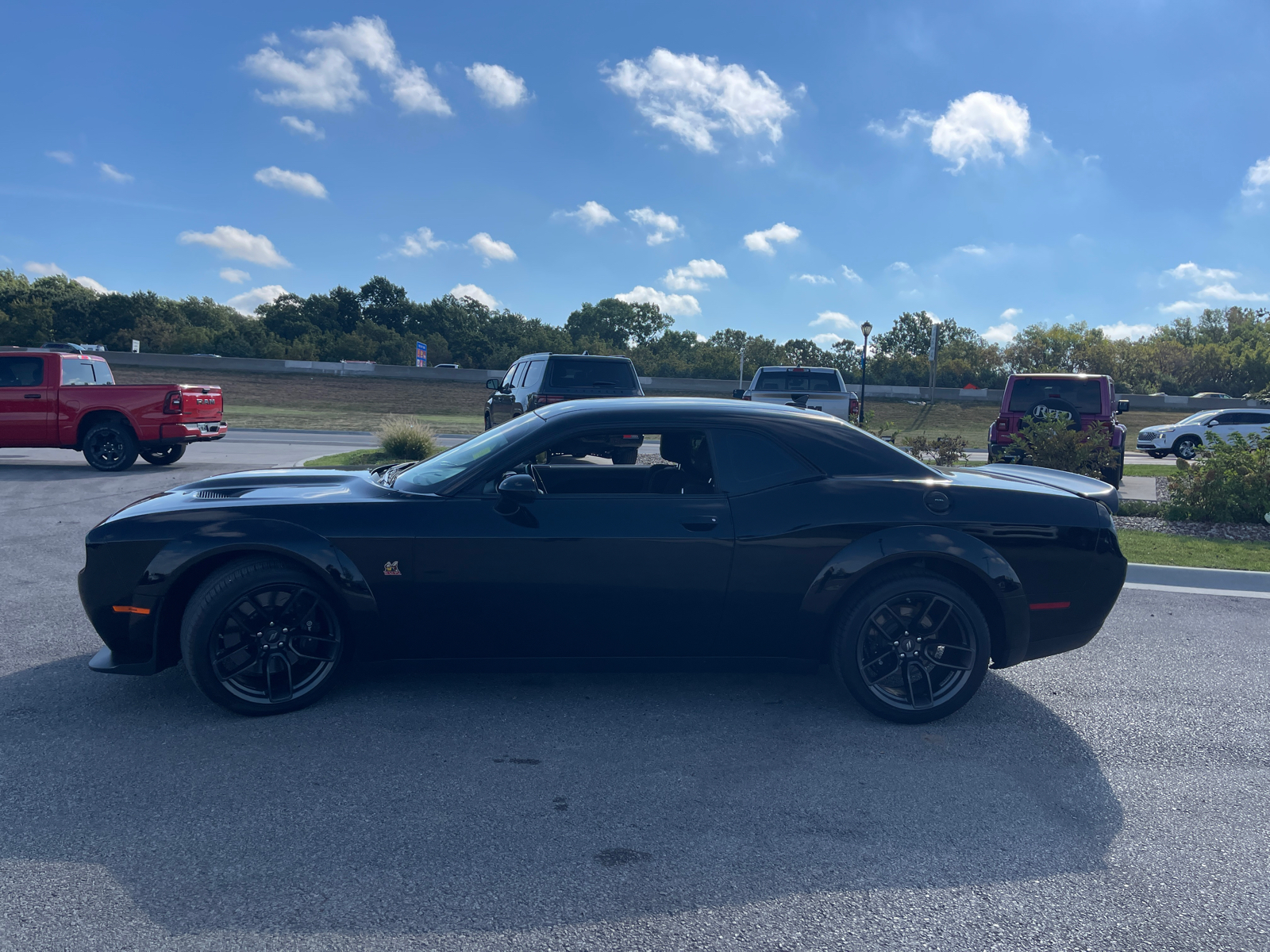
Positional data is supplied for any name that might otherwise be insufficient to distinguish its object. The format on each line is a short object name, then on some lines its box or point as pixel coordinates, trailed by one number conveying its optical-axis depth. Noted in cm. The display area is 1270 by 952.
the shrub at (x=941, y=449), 1309
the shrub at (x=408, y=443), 1464
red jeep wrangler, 1352
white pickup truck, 1449
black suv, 1252
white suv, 2322
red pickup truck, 1247
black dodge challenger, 374
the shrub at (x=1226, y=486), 983
